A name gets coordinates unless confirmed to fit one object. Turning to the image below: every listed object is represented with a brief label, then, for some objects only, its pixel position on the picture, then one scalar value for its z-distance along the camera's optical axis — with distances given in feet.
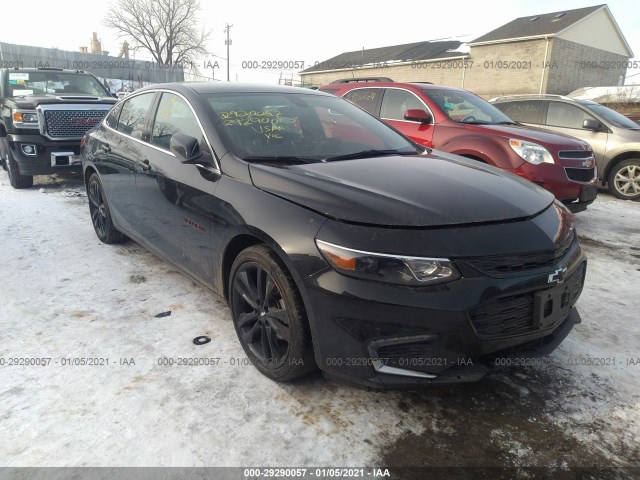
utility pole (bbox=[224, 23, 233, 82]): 168.40
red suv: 17.06
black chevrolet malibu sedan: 6.43
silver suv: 24.41
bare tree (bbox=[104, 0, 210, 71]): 154.10
